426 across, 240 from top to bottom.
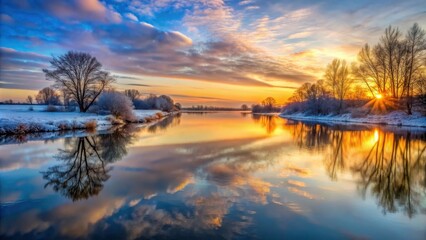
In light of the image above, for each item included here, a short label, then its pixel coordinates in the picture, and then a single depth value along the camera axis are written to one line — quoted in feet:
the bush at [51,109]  145.14
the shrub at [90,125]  89.80
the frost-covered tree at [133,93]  404.49
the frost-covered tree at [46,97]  310.00
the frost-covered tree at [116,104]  124.57
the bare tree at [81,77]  133.49
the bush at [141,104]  363.05
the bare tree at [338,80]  193.47
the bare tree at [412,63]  127.44
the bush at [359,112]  163.59
